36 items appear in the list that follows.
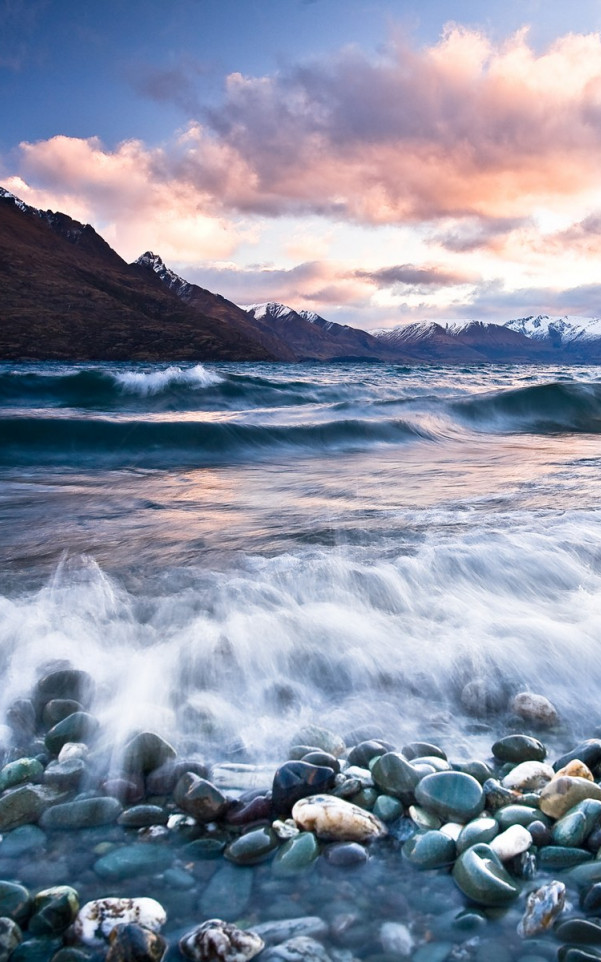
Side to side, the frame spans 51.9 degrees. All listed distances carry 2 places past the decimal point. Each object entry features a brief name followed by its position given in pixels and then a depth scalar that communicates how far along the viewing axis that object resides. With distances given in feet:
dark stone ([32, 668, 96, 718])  8.20
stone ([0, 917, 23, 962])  4.42
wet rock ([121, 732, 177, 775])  6.76
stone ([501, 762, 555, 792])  6.44
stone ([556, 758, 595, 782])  6.47
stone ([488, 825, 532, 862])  5.34
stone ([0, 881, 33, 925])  4.74
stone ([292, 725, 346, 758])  7.25
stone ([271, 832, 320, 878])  5.37
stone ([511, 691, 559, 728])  8.00
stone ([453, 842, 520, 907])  4.93
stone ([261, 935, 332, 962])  4.40
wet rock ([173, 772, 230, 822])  6.10
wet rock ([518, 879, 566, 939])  4.62
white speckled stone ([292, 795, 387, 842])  5.75
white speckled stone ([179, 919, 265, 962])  4.35
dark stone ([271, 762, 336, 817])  6.12
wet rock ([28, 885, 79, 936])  4.64
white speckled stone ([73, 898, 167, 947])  4.54
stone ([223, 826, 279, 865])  5.49
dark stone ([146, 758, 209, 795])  6.57
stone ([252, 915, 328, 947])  4.60
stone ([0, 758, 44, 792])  6.63
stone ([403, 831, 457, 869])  5.46
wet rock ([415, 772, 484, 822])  5.91
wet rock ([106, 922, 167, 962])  4.30
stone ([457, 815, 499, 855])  5.56
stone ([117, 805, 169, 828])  6.04
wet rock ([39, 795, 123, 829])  5.98
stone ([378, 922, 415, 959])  4.52
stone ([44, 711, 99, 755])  7.27
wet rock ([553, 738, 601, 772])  6.79
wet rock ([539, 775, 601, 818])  5.88
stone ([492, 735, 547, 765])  7.11
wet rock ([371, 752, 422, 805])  6.19
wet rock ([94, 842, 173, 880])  5.35
